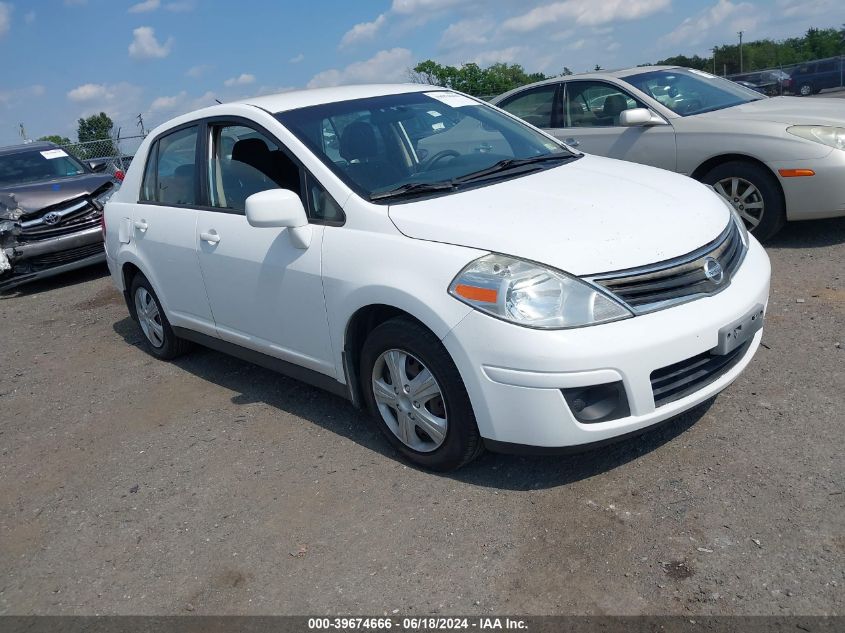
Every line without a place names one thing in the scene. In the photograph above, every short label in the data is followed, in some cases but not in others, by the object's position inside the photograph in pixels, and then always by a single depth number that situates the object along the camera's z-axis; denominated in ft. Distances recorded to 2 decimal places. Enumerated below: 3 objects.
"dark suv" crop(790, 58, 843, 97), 97.45
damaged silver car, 28.81
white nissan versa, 9.94
